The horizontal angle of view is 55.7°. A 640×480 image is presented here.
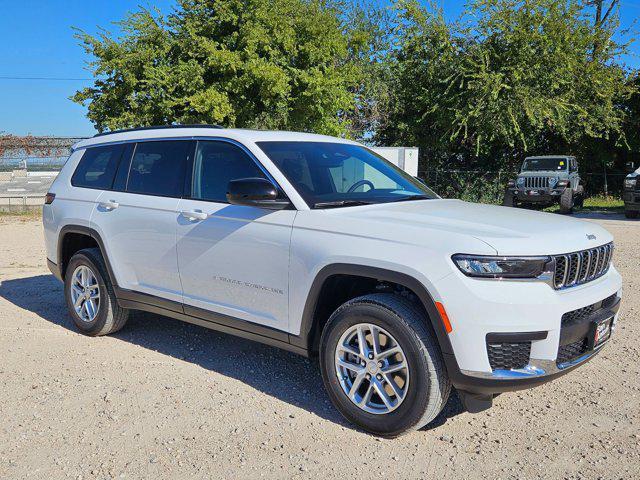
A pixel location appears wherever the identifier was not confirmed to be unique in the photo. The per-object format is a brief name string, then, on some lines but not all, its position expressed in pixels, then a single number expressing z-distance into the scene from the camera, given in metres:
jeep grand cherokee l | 3.22
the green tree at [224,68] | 19.88
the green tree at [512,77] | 21.62
